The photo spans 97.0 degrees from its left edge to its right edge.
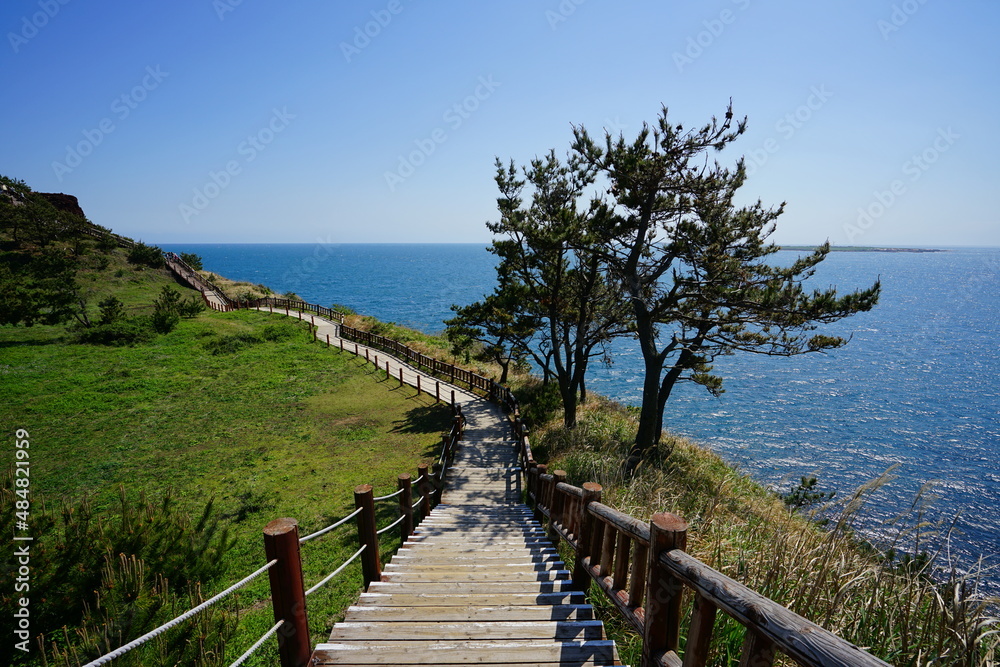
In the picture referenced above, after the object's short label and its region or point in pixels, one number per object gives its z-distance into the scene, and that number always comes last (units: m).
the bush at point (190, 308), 32.22
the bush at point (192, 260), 56.15
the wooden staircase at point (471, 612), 3.25
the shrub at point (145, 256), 47.97
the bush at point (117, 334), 24.89
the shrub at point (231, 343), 25.95
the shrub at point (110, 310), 26.74
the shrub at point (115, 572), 5.04
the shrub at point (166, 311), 27.89
